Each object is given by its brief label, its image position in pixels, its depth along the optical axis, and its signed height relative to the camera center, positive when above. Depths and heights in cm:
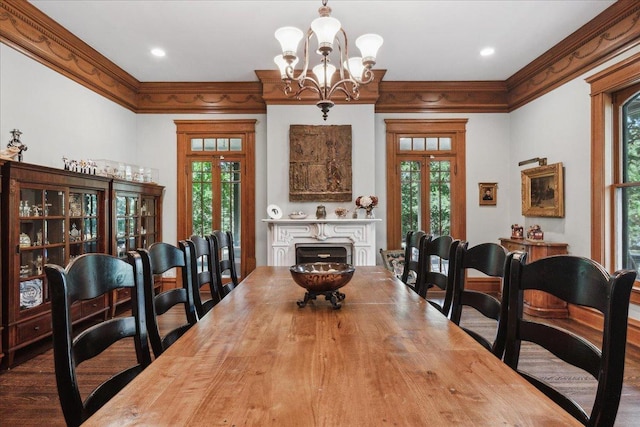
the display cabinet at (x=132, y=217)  401 -5
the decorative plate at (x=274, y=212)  479 +0
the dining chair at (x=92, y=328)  96 -35
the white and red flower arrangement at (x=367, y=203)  468 +11
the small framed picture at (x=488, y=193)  517 +26
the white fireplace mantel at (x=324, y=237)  477 -34
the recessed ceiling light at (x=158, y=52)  405 +183
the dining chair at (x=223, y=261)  242 -32
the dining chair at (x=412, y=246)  238 -26
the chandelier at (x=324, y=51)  232 +112
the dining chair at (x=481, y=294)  131 -33
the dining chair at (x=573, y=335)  87 -31
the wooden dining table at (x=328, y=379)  72 -41
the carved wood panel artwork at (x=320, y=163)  484 +66
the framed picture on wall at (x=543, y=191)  407 +24
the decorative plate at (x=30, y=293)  283 -64
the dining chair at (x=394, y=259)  475 -64
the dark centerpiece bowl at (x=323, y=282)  158 -31
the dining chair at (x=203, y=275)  198 -38
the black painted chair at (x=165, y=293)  143 -34
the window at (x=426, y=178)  519 +48
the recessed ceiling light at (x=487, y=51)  409 +183
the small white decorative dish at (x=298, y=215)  477 -4
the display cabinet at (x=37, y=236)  265 -19
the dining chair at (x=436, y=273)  188 -33
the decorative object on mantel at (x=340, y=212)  475 +0
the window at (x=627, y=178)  330 +30
